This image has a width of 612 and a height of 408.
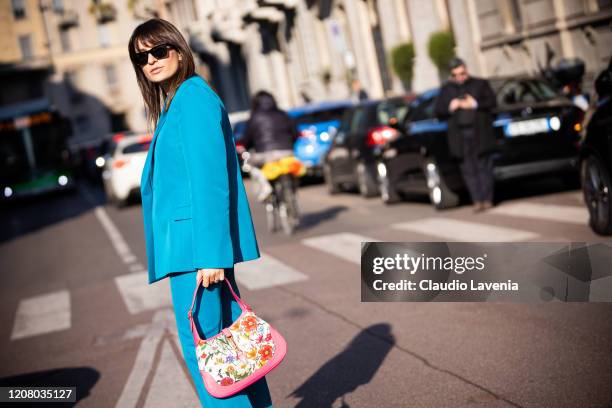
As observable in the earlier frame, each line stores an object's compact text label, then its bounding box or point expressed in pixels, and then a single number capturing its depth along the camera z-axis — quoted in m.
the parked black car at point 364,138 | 15.55
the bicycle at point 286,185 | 12.70
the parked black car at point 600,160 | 8.05
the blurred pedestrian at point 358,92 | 26.26
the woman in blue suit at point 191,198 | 3.37
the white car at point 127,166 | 22.45
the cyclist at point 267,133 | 12.50
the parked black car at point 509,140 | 11.66
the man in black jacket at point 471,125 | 11.41
